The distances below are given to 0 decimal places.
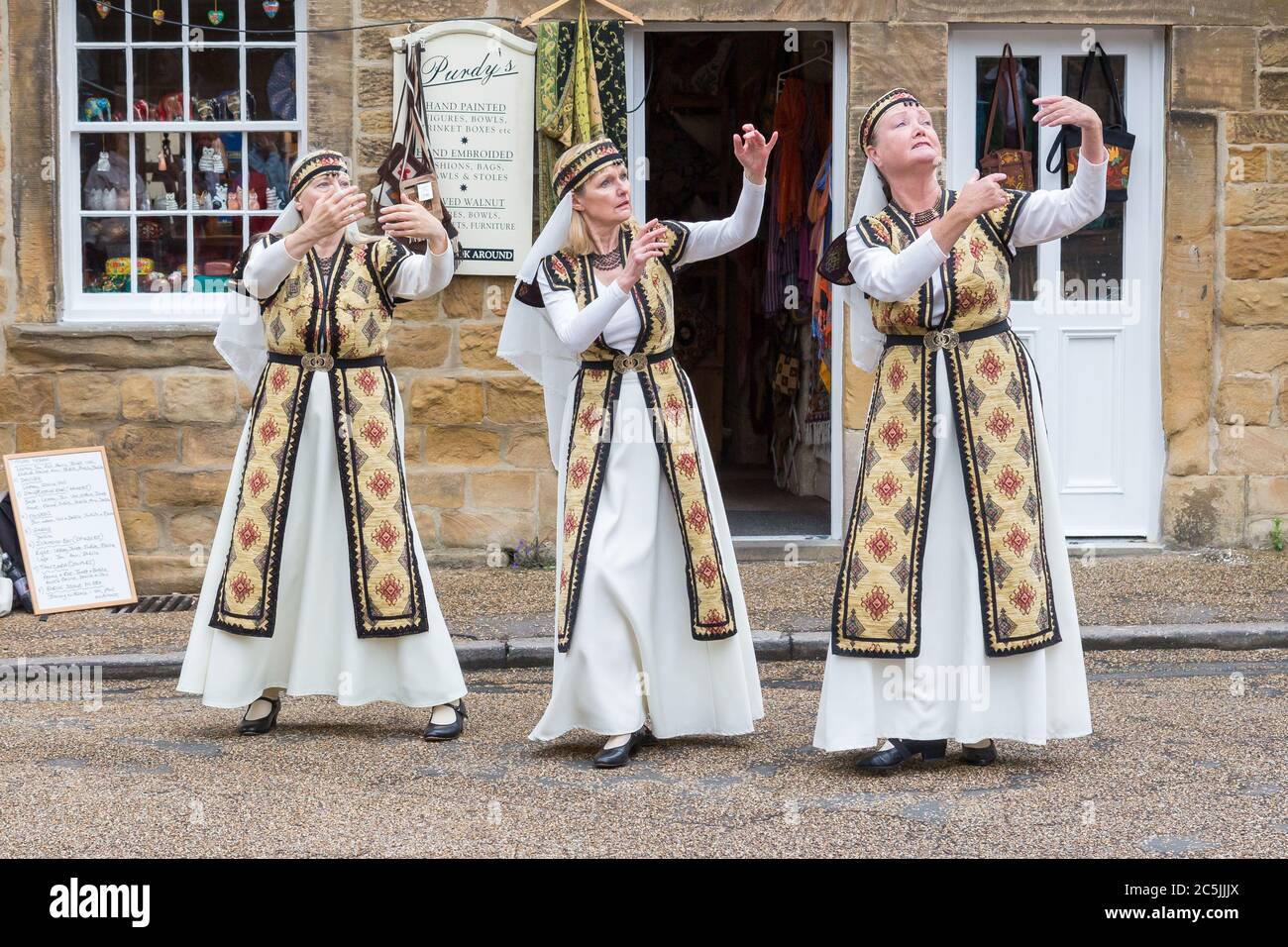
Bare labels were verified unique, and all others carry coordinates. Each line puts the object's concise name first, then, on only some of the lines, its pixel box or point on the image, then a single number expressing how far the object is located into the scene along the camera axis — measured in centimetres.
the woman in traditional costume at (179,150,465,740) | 608
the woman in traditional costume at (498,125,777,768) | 574
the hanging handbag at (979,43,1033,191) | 952
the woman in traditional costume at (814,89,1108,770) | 539
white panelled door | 958
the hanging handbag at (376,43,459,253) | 926
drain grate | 903
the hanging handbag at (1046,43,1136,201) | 952
